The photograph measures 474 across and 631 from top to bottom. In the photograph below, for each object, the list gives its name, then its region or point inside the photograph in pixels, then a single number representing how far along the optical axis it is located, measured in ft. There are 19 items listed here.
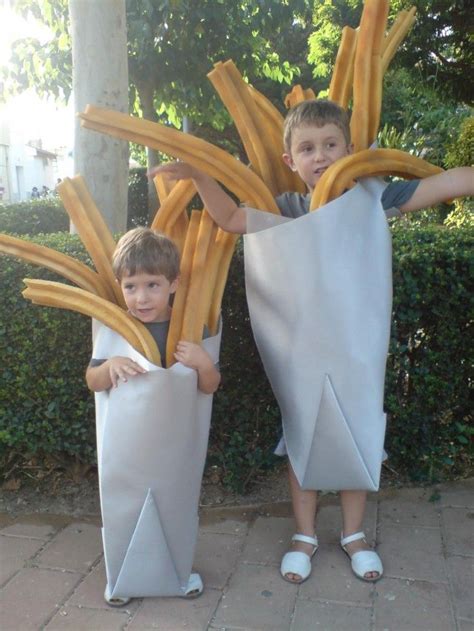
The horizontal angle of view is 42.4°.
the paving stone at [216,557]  8.02
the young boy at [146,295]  6.75
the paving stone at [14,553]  8.25
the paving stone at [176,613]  7.12
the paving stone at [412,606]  7.04
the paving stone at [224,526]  9.14
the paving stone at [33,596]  7.24
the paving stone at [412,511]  9.24
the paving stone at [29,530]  9.18
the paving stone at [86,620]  7.12
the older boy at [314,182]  7.16
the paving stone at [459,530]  8.50
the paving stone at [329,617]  7.07
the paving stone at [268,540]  8.44
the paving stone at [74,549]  8.42
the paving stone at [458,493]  9.70
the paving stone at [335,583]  7.55
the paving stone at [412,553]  7.98
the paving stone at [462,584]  7.26
